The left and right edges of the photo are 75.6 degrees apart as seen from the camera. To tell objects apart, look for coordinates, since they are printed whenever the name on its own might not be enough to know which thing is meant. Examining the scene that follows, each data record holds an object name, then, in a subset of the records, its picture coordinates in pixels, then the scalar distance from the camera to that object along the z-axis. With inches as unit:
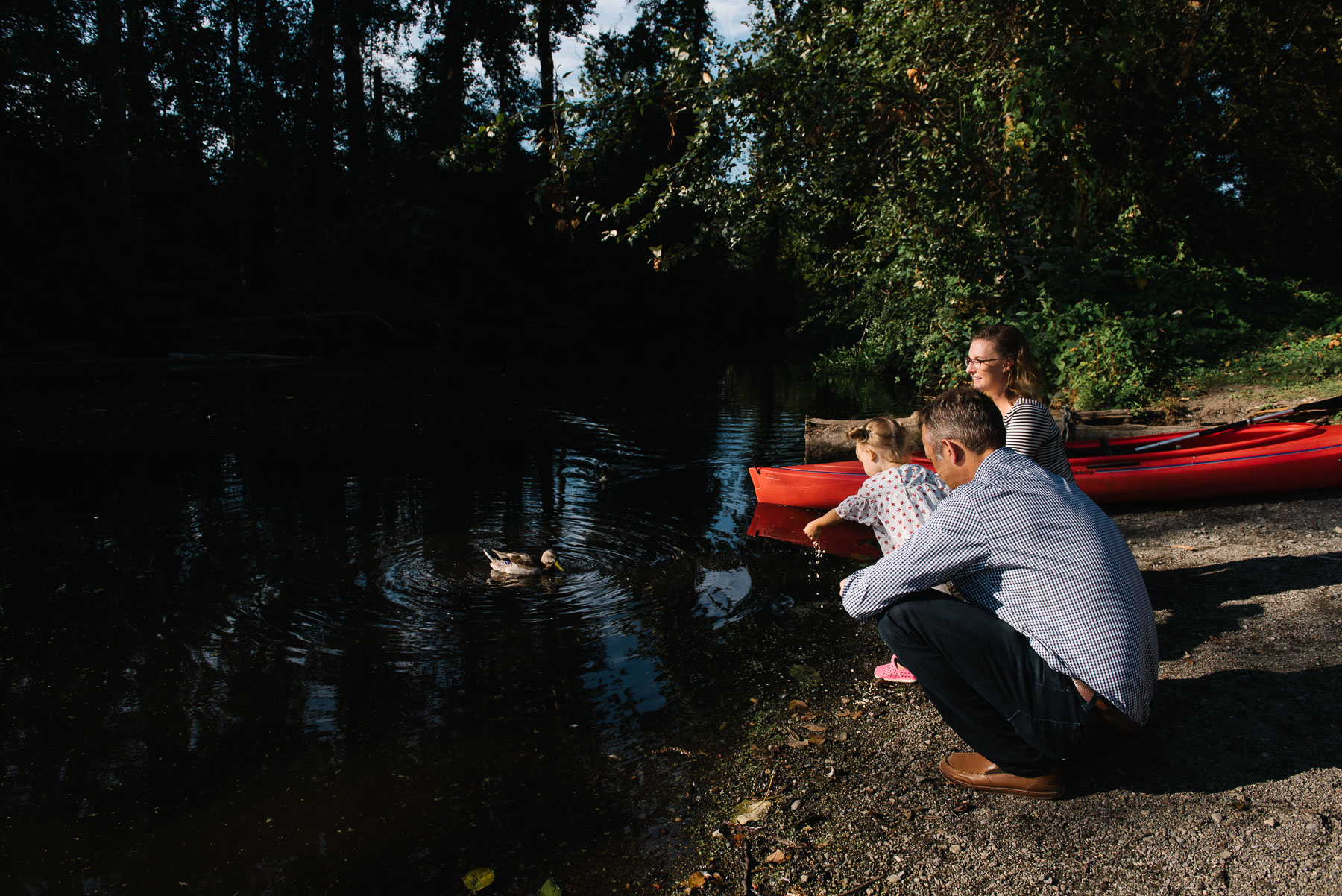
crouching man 104.2
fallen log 344.8
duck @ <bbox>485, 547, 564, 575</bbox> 233.9
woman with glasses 177.0
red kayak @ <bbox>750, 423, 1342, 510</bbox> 273.0
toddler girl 158.7
